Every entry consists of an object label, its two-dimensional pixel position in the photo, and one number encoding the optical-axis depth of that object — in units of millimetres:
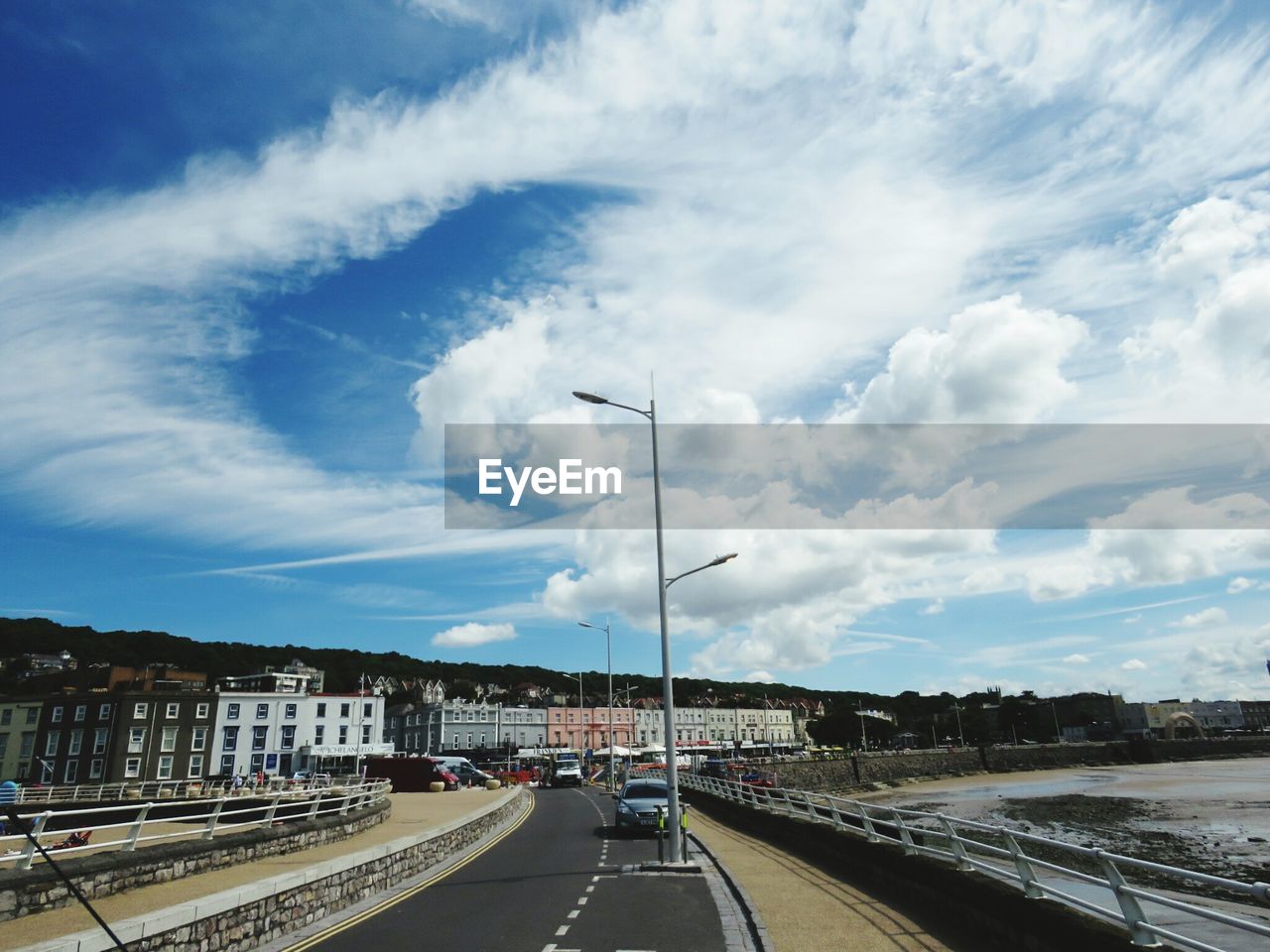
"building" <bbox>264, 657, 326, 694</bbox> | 100656
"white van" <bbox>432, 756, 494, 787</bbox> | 61159
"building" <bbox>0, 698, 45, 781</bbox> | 77938
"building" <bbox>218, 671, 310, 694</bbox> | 86625
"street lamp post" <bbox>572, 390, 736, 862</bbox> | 18266
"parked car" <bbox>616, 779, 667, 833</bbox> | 25703
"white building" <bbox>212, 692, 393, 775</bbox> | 78625
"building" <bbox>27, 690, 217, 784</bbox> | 73188
